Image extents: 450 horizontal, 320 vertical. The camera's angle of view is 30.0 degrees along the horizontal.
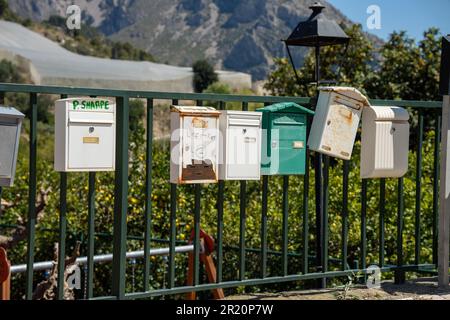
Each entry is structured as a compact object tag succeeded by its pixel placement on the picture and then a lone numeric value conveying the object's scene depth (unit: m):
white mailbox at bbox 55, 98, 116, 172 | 4.26
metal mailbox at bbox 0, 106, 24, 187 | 4.10
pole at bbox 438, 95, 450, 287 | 5.32
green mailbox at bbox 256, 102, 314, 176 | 4.98
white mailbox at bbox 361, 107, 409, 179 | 5.28
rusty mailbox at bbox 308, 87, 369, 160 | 5.12
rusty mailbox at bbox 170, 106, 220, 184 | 4.62
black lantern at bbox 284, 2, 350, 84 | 6.13
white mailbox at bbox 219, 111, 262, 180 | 4.79
